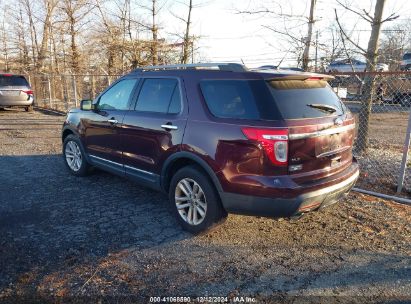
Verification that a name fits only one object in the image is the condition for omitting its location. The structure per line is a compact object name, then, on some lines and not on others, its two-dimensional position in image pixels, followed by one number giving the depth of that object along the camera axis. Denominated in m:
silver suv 13.98
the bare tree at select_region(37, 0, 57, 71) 20.50
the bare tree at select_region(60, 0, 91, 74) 18.14
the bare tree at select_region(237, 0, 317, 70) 7.71
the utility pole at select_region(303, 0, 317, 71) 8.00
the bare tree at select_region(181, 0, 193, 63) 12.55
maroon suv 3.02
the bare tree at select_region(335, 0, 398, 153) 6.40
